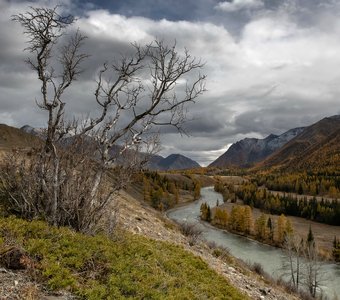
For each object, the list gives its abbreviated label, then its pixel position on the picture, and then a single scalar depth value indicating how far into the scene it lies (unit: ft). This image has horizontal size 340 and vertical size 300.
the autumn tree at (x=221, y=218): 422.74
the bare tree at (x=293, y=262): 227.65
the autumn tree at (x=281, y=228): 343.05
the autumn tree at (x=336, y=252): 300.61
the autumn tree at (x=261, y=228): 361.18
